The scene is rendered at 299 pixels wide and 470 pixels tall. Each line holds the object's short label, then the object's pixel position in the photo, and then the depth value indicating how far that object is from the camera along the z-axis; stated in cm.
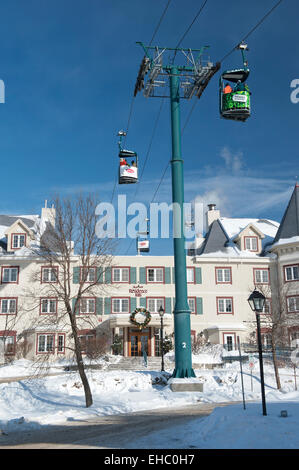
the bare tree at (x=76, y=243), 1813
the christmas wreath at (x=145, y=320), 3600
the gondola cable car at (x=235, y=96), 1733
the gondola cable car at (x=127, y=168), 2317
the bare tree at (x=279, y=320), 2360
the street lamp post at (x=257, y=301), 1255
